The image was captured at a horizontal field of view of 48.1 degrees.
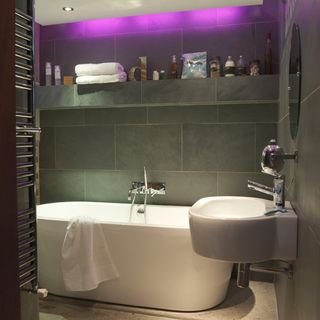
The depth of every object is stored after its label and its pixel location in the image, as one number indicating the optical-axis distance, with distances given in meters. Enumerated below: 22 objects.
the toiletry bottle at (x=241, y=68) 3.01
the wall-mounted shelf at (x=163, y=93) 2.94
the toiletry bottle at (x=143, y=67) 3.24
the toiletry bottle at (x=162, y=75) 3.20
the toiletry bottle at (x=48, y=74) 3.51
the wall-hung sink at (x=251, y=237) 1.45
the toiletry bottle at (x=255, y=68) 2.97
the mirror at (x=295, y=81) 1.49
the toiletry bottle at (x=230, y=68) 3.01
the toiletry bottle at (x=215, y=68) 3.04
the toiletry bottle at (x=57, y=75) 3.49
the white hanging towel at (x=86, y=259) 2.53
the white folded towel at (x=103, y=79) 3.18
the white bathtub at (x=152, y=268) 2.46
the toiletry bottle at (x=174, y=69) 3.15
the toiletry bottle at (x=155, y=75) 3.20
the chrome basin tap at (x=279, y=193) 1.64
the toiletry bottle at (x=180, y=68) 3.18
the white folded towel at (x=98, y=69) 3.16
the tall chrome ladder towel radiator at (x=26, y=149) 1.31
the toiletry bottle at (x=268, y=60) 2.98
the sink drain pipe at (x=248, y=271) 1.61
